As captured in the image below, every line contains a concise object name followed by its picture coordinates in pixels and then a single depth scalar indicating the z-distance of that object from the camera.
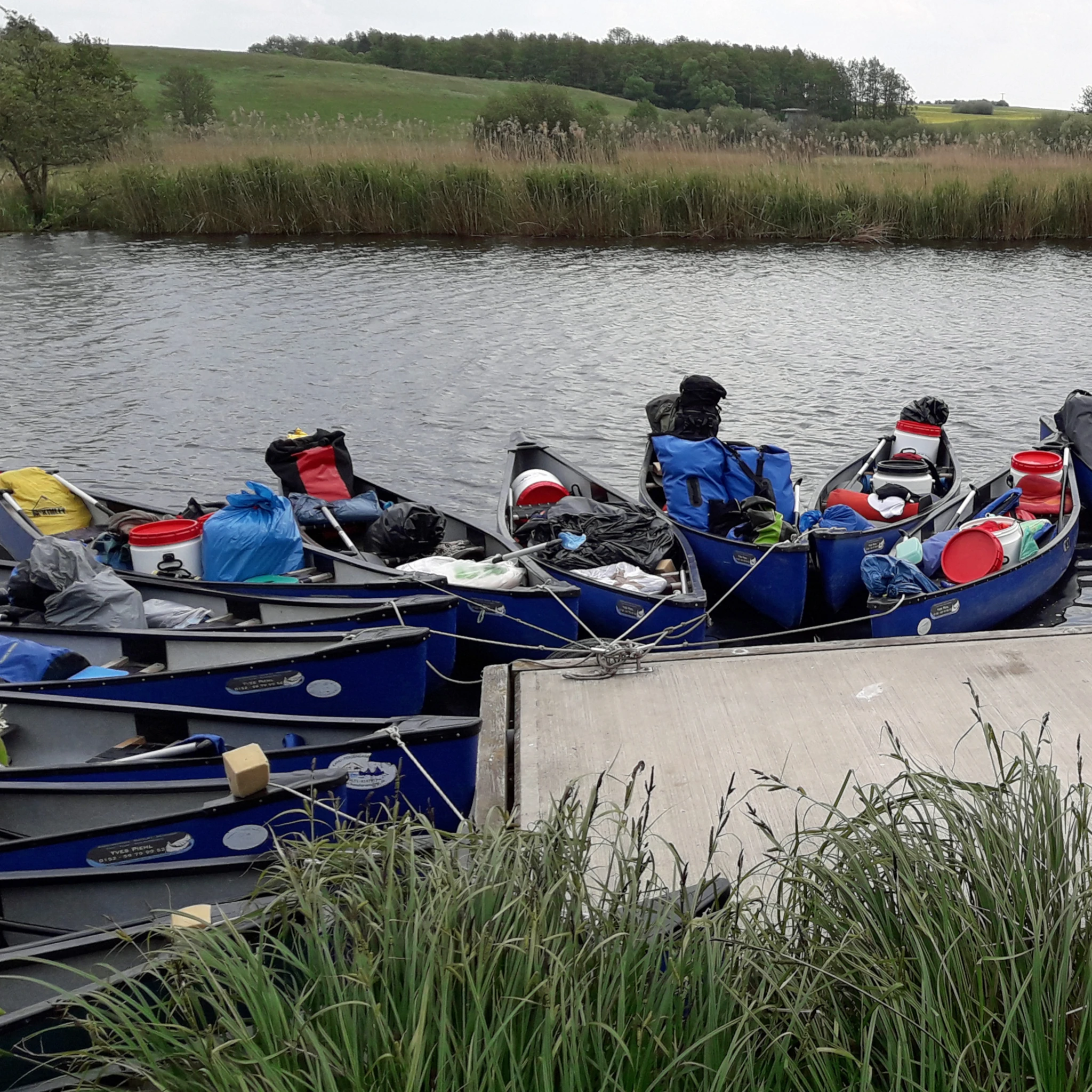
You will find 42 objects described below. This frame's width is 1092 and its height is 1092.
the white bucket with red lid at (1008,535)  8.41
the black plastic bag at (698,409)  9.18
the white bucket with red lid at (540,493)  9.85
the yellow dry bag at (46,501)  9.07
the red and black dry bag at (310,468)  9.73
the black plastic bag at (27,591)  7.01
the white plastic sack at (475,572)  7.87
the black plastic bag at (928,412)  10.84
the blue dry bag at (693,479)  9.14
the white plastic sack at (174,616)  7.25
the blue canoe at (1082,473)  10.36
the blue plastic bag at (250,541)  8.09
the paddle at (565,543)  8.16
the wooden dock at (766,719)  4.36
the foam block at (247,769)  3.95
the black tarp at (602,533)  8.41
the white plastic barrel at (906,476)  9.74
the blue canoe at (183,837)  4.39
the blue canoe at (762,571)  8.16
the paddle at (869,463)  10.24
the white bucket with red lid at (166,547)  8.12
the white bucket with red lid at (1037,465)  9.59
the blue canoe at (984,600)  7.71
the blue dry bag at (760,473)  9.25
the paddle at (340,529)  8.65
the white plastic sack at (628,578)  7.97
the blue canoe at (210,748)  4.90
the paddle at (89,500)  9.21
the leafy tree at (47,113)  32.19
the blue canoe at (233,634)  6.50
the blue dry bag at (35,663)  6.14
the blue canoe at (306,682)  5.96
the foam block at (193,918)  2.74
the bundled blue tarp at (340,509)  9.05
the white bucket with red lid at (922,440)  10.70
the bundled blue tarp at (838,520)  8.80
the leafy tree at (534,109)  43.38
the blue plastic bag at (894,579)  7.96
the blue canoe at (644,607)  7.50
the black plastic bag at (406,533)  8.63
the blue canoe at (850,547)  8.45
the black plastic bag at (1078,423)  10.28
